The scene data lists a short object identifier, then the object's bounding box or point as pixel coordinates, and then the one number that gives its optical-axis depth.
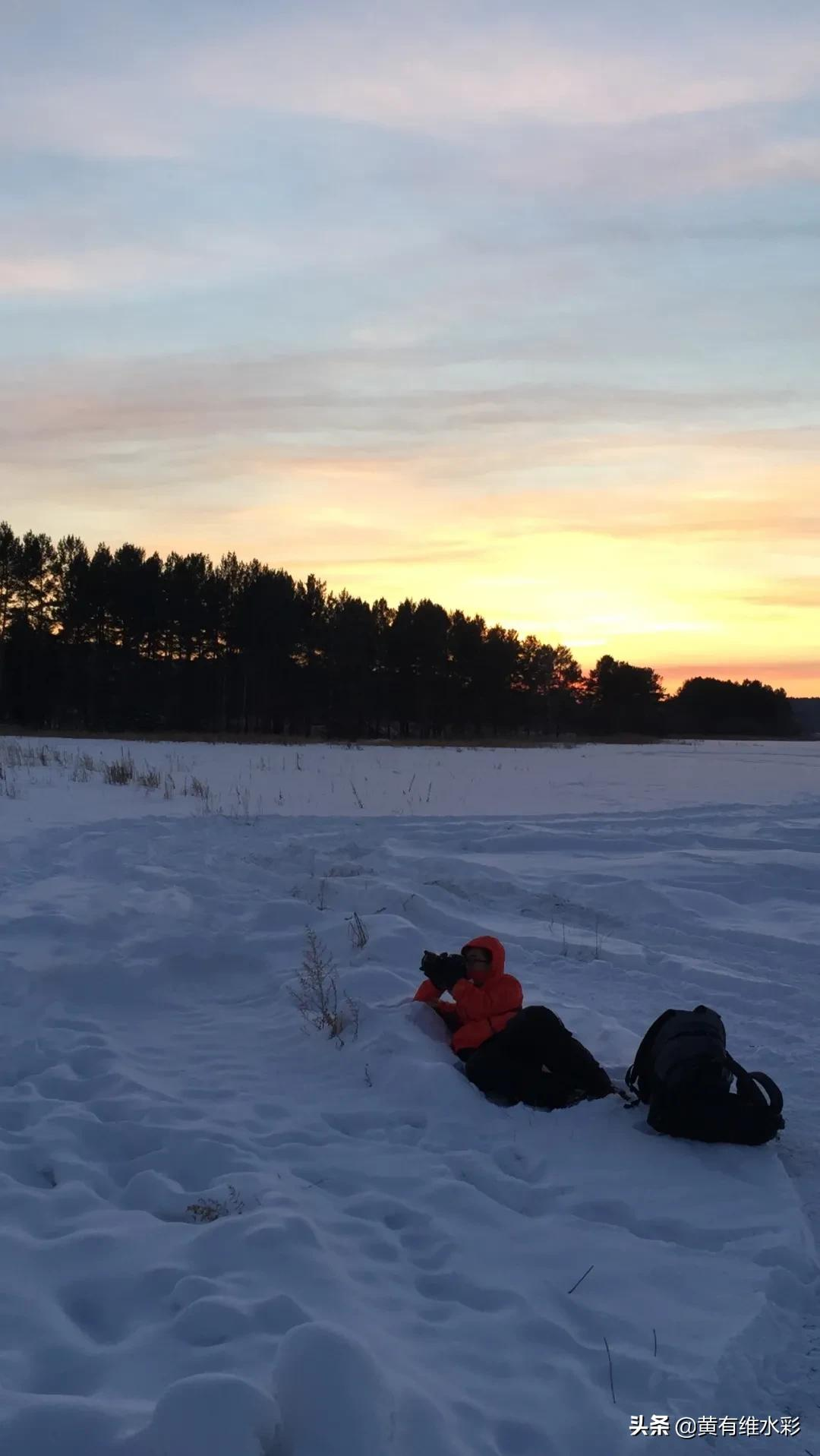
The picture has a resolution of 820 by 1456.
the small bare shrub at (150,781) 16.12
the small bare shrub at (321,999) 5.33
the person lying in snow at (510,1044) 4.55
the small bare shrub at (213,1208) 3.42
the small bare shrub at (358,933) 6.62
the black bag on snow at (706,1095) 4.07
